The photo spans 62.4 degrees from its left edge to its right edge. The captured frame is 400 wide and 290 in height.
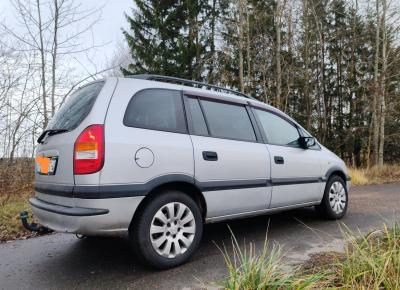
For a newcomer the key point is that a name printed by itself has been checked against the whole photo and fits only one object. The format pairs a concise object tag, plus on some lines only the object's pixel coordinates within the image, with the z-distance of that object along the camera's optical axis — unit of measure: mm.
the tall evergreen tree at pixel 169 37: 18672
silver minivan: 2875
